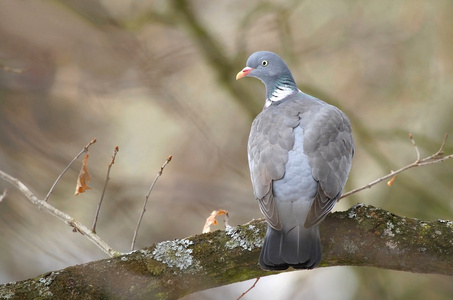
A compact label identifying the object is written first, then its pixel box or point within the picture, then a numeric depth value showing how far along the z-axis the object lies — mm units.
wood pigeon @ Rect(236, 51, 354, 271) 6301
